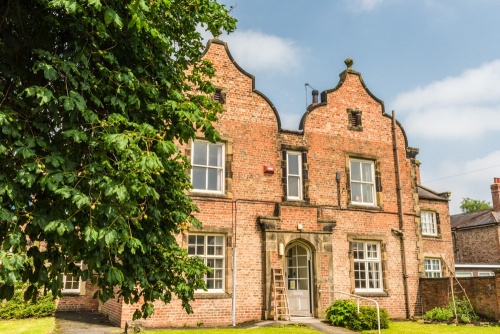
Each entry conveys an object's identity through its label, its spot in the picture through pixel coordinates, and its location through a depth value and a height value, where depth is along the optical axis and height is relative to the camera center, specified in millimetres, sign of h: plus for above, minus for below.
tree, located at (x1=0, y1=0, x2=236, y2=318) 5770 +1753
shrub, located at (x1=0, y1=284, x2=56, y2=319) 18672 -1243
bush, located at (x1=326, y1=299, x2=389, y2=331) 15547 -1298
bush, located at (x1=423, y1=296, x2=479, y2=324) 17823 -1353
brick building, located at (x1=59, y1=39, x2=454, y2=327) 16859 +2658
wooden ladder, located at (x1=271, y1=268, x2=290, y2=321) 16625 -698
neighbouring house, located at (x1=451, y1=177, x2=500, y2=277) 36906 +3266
